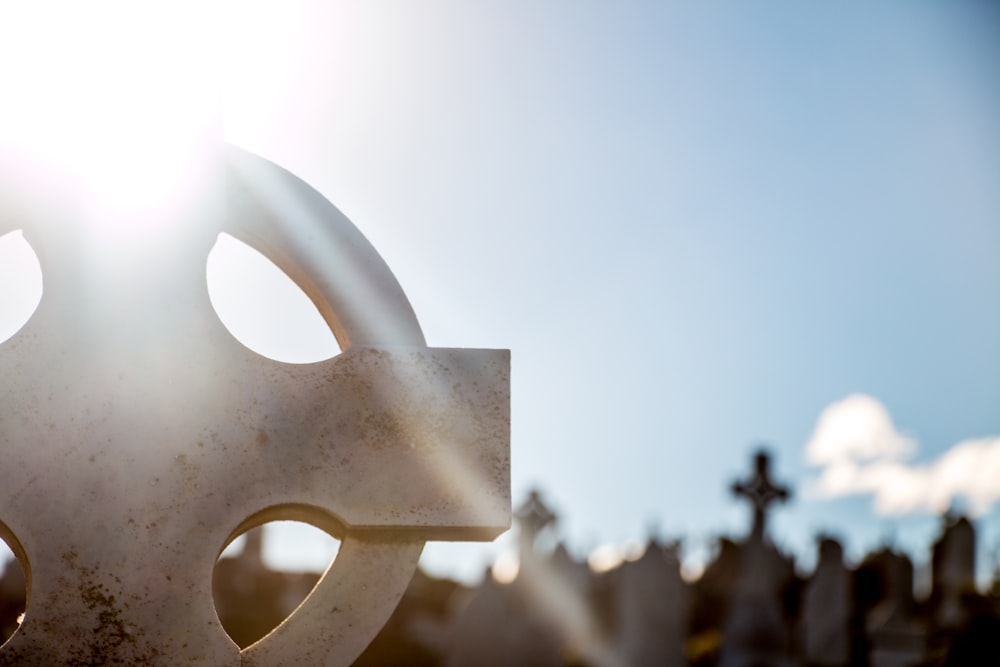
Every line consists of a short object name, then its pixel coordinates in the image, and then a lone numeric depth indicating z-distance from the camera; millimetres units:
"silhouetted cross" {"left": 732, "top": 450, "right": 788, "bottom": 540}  12695
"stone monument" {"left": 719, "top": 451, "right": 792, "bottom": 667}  12062
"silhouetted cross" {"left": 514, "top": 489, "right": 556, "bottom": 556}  13328
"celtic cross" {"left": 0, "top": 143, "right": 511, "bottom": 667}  2383
